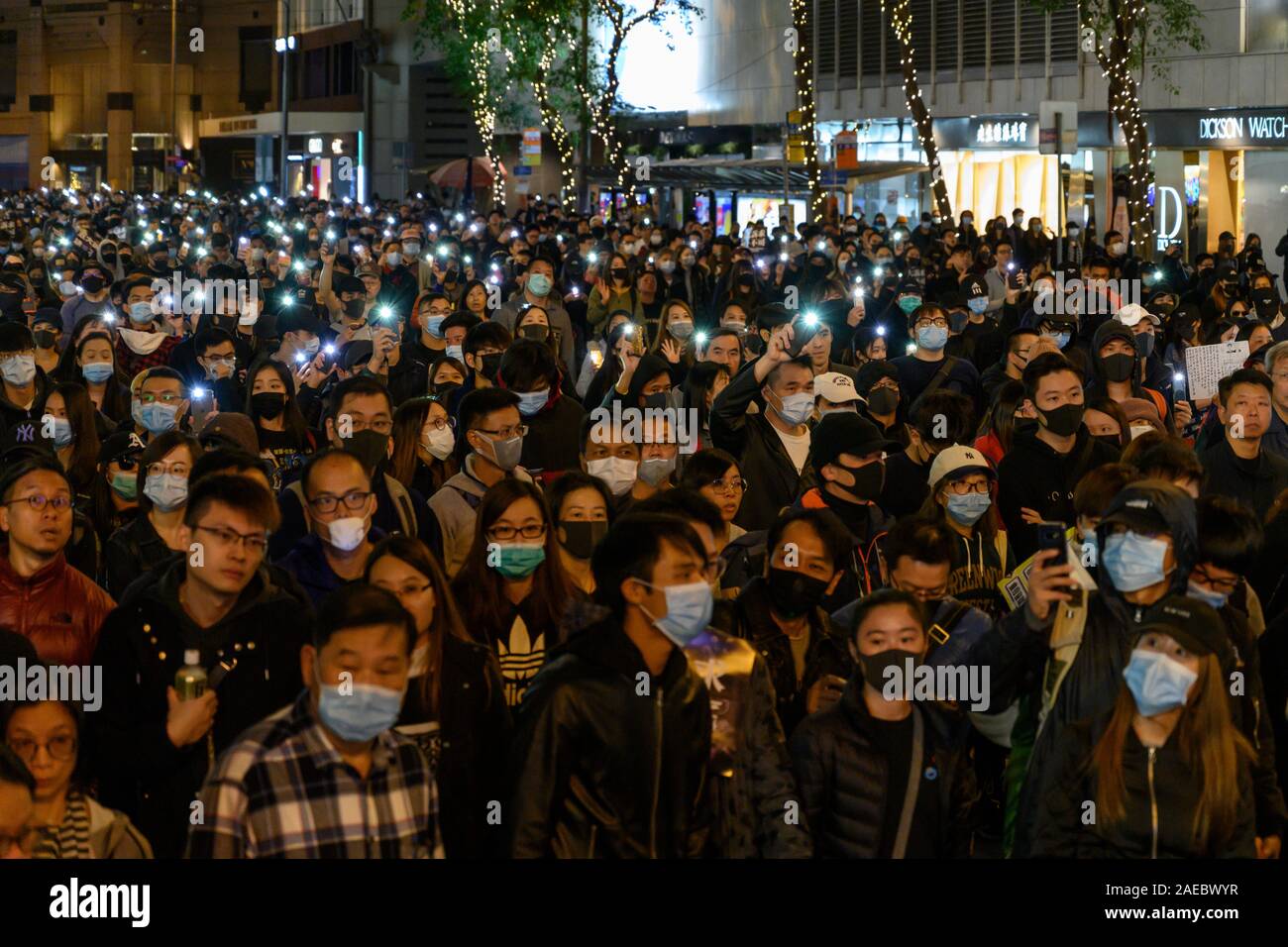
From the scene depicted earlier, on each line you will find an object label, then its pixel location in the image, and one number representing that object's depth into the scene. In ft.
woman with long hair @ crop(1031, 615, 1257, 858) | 17.40
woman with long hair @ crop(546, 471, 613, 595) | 23.75
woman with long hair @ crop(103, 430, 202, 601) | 25.32
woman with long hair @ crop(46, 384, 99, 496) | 31.96
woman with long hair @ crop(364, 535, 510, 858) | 18.66
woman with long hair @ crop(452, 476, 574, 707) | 21.90
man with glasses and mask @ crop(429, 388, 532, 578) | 27.81
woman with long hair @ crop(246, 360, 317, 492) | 32.96
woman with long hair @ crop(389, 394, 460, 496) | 30.89
